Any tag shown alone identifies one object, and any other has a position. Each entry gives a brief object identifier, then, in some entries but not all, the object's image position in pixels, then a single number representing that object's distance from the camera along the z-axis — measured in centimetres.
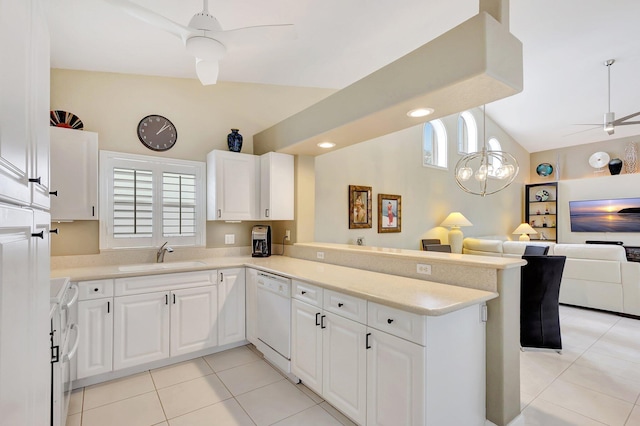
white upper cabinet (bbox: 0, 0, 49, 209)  79
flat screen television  706
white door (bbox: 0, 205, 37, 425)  77
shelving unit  841
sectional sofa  421
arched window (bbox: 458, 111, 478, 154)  715
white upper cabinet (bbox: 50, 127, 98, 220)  277
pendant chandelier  506
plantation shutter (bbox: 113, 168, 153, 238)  321
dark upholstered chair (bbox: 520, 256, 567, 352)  316
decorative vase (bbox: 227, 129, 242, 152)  378
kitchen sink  297
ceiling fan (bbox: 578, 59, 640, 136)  455
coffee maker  386
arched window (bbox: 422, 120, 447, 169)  630
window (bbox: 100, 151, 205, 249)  318
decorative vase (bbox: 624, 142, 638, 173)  716
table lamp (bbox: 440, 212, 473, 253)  612
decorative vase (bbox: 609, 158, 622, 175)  729
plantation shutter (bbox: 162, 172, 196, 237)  351
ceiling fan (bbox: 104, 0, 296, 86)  183
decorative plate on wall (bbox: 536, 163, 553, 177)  857
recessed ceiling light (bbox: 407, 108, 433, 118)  229
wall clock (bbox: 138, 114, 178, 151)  340
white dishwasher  271
